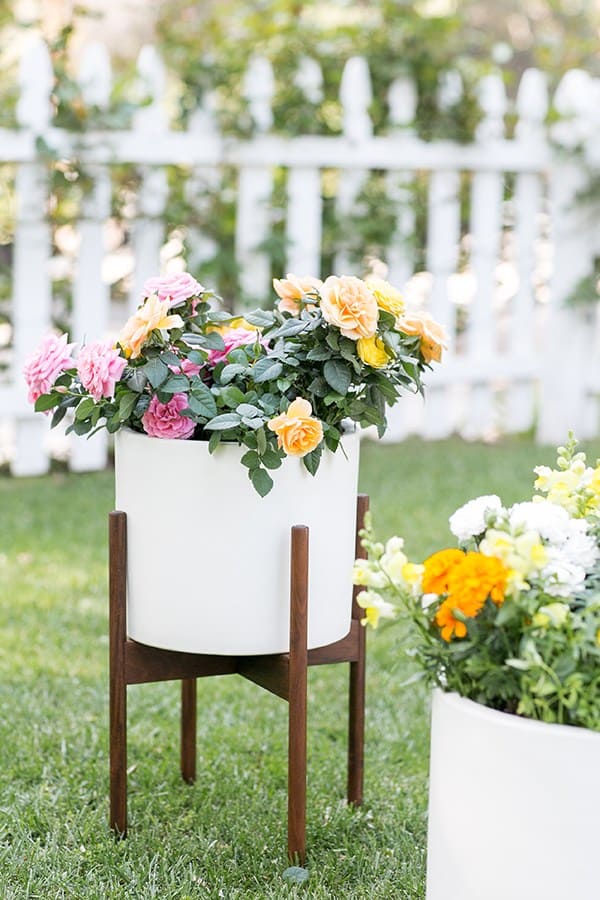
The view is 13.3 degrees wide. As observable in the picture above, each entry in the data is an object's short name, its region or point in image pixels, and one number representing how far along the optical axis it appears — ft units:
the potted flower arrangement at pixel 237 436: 8.45
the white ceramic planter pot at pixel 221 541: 8.46
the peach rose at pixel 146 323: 8.51
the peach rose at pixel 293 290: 8.75
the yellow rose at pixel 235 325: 9.00
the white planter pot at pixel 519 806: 7.52
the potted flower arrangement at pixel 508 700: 7.54
